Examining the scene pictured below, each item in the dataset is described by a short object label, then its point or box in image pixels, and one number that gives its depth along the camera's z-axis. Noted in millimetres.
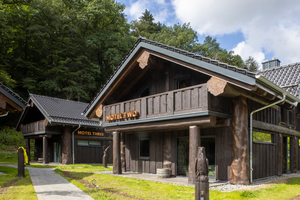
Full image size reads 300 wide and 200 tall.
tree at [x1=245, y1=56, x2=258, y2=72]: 62594
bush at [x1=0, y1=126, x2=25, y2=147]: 27781
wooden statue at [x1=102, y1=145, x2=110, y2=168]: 18702
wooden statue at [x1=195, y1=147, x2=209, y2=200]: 6762
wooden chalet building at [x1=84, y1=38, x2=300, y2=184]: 10422
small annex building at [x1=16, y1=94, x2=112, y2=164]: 22236
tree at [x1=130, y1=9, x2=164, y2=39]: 54775
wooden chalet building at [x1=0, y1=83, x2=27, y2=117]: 12242
